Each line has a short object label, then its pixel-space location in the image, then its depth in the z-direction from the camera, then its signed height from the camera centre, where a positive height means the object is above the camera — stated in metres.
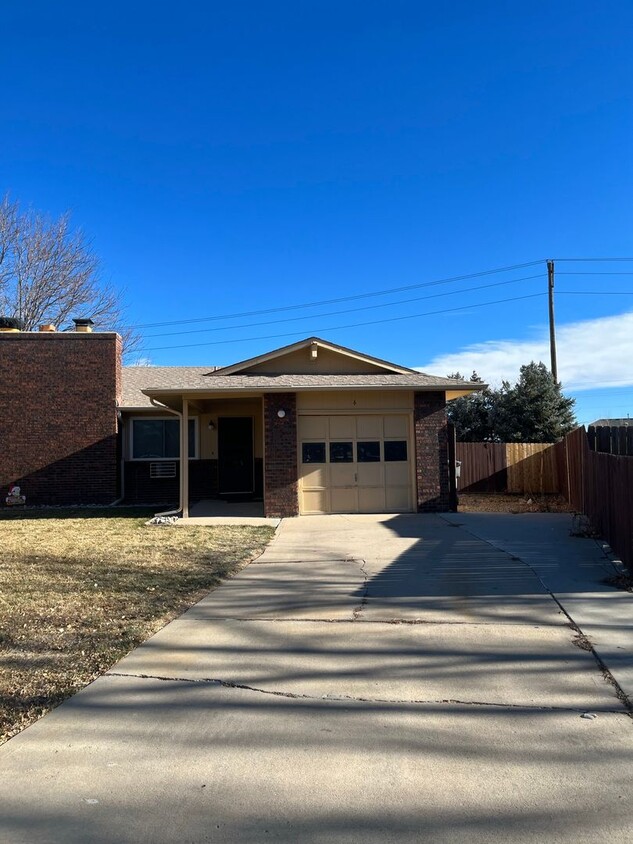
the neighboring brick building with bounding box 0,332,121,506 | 17.98 +1.24
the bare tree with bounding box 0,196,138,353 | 29.31 +7.97
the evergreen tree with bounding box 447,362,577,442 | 27.02 +1.82
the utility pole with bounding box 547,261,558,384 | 29.64 +6.45
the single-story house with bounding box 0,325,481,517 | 14.55 +0.79
